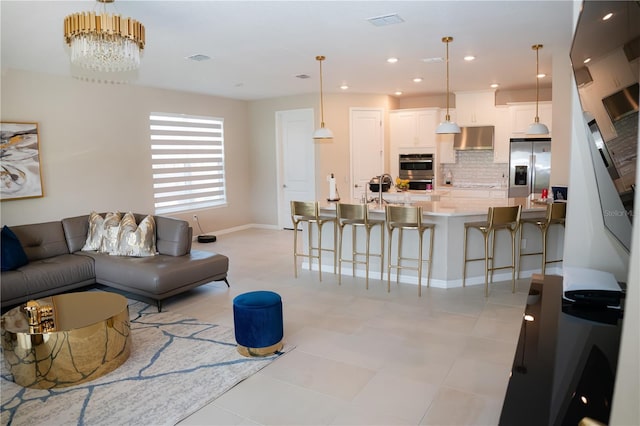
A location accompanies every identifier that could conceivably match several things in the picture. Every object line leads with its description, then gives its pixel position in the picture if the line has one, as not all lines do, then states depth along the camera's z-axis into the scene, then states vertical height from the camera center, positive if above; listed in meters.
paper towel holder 6.02 -0.30
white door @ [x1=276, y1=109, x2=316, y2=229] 8.75 +0.20
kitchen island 5.16 -0.91
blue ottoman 3.43 -1.21
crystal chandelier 3.06 +0.95
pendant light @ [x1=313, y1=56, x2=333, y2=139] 6.04 +0.49
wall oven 8.92 -0.03
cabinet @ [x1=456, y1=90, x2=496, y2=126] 8.25 +1.12
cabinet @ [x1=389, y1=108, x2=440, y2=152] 8.78 +0.81
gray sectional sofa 4.53 -1.02
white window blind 7.56 +0.17
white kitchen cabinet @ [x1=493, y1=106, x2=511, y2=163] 8.16 +0.59
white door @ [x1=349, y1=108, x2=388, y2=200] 8.70 +0.44
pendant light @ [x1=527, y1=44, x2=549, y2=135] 5.55 +0.47
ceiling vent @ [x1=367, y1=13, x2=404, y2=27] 3.87 +1.32
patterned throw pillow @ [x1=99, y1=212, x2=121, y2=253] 5.35 -0.75
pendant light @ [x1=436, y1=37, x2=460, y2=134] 5.30 +0.47
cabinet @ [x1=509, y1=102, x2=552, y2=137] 7.87 +0.92
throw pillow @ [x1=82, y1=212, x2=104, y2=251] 5.48 -0.77
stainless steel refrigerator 7.79 +0.01
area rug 2.76 -1.49
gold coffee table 3.06 -1.21
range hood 8.32 +0.55
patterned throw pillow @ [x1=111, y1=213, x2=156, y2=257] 5.22 -0.80
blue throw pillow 4.55 -0.83
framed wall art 5.46 +0.14
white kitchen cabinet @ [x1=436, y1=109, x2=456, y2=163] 8.85 +0.37
